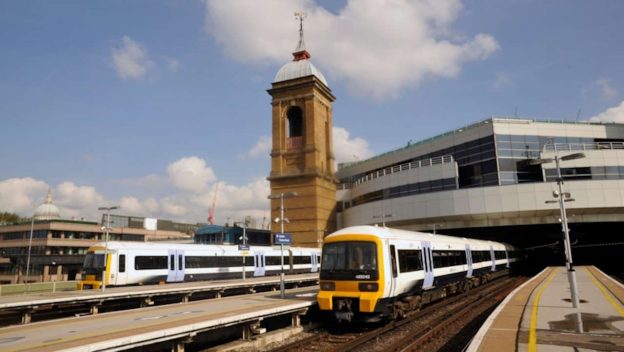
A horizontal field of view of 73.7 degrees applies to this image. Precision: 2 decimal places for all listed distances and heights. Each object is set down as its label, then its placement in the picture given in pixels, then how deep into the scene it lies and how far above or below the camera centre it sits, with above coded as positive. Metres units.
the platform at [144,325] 9.84 -1.92
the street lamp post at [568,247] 15.39 +0.10
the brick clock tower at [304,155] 57.94 +14.36
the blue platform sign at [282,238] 21.86 +0.93
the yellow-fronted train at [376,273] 14.30 -0.72
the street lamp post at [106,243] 24.32 +1.01
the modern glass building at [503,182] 42.75 +7.71
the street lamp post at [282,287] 19.62 -1.45
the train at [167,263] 25.78 -0.33
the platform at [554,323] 10.21 -2.23
